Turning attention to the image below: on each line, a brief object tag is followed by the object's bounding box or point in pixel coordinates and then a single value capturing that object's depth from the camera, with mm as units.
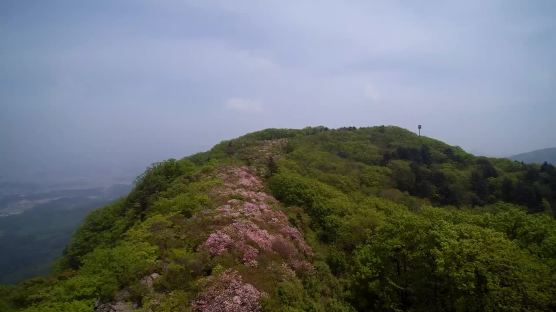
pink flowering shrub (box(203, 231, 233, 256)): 21359
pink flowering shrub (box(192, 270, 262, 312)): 16891
